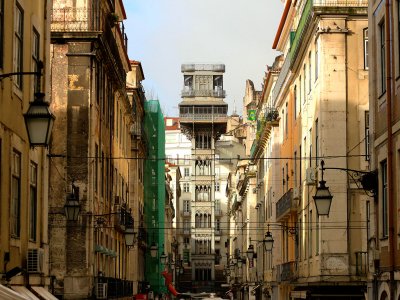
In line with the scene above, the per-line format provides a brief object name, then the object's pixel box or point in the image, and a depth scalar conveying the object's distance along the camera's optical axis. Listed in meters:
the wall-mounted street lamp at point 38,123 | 12.67
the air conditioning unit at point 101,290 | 35.66
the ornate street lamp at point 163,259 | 69.47
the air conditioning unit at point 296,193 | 40.67
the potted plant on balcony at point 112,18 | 41.86
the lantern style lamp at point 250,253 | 63.97
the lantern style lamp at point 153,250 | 60.12
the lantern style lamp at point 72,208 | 27.44
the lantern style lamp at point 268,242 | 46.99
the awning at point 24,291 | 18.50
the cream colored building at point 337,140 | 33.56
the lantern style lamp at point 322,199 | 22.55
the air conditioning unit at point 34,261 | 19.72
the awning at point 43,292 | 20.34
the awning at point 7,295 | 11.67
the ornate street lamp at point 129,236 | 39.53
